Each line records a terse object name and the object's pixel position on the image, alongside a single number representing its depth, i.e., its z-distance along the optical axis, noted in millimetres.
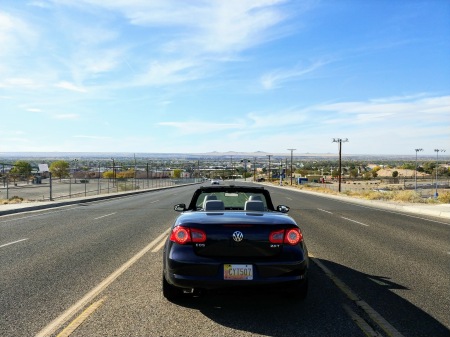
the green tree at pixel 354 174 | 162000
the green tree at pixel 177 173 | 153500
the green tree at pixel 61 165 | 106219
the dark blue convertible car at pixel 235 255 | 4844
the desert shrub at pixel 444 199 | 30745
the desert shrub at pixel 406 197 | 31809
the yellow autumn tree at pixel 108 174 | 119744
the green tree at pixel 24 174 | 28700
